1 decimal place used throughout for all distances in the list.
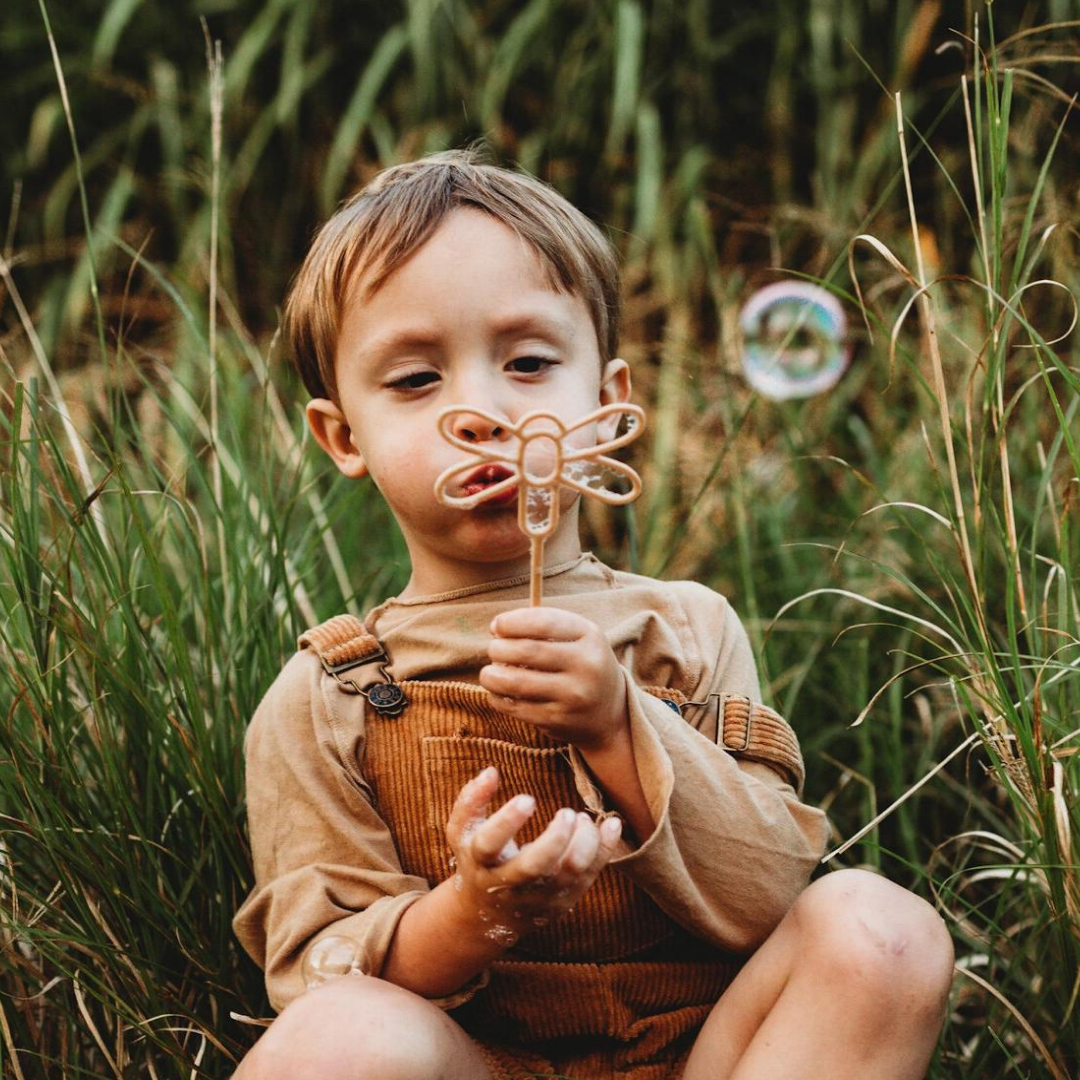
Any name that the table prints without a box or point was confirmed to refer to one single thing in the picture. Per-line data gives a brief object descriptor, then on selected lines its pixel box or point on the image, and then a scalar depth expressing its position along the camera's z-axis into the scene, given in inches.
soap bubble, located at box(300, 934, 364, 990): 49.2
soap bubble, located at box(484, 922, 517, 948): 45.8
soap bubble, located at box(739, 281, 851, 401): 89.4
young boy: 46.4
